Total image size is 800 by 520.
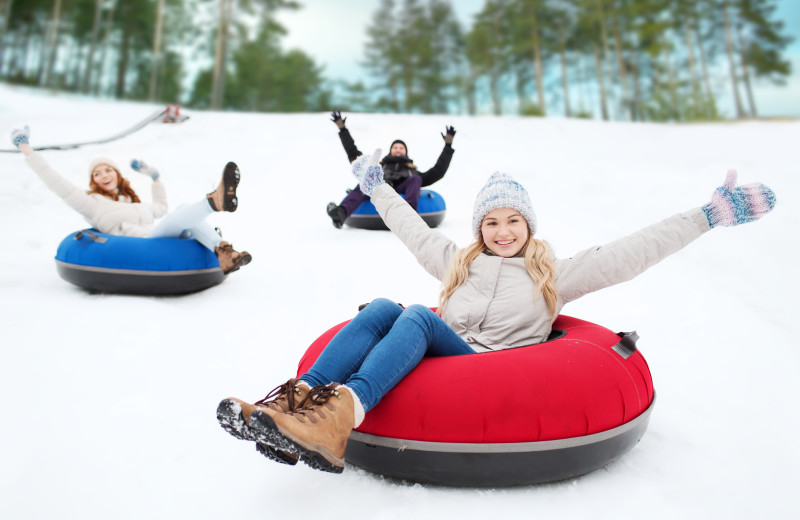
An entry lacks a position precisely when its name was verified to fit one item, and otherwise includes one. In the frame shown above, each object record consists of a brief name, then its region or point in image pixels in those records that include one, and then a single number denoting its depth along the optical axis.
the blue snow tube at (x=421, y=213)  5.64
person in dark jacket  5.46
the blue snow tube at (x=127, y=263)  3.61
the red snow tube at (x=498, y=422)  1.56
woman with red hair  3.67
